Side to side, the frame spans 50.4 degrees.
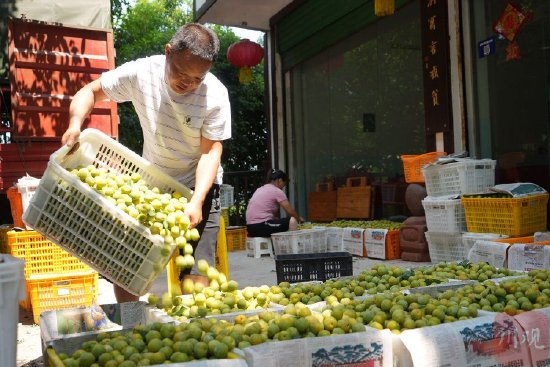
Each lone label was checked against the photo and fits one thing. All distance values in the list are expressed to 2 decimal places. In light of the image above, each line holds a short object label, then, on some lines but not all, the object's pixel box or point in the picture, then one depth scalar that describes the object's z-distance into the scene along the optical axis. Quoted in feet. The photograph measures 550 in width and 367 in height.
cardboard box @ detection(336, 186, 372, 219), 32.32
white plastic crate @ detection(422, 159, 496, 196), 21.95
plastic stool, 30.63
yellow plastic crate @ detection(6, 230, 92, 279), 16.76
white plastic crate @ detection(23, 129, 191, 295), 9.29
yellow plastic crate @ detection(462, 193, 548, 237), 19.33
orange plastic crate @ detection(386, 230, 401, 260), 26.58
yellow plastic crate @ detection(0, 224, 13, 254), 21.63
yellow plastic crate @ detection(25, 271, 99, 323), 16.61
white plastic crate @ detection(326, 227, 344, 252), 29.53
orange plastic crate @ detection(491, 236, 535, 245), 18.52
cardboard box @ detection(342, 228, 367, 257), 28.35
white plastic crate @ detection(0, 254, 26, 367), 5.82
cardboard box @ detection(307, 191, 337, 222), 35.91
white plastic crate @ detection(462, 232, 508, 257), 19.64
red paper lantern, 37.29
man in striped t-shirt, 10.77
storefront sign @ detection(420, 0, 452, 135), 25.39
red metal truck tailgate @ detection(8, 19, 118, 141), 25.73
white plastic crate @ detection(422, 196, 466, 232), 21.93
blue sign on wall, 23.88
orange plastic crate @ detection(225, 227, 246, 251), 36.36
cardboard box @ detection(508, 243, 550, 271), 16.05
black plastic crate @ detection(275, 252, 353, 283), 15.90
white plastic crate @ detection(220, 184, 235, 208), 41.61
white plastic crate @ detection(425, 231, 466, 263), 21.89
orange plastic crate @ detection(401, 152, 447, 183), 24.62
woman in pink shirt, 29.86
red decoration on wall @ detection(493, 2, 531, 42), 22.59
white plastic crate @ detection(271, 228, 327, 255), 26.03
